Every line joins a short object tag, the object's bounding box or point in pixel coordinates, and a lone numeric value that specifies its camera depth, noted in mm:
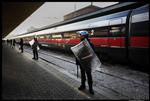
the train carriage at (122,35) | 5217
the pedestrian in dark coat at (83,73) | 3396
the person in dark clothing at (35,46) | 9099
